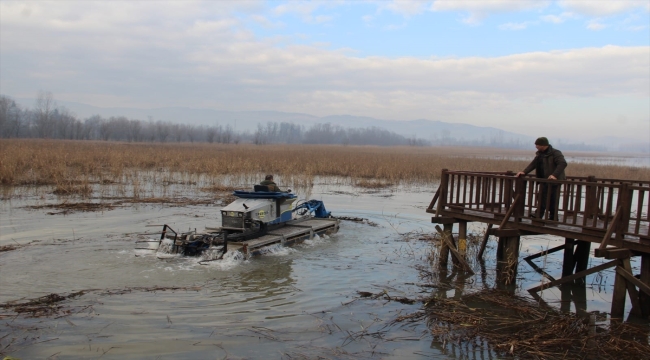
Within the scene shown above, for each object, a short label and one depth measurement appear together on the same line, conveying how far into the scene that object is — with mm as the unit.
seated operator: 13109
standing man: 9516
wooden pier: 7879
